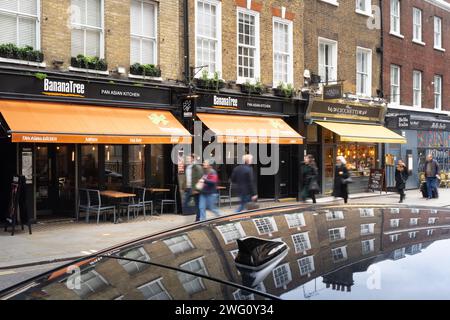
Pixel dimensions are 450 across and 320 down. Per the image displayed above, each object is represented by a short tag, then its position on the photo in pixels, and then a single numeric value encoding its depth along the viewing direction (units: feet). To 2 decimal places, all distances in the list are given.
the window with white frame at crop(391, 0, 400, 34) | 85.66
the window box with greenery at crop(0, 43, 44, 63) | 40.86
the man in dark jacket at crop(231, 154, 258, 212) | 44.55
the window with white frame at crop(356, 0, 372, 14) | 79.64
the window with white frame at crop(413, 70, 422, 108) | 90.94
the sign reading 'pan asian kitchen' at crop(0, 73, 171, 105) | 41.49
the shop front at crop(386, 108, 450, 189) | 82.94
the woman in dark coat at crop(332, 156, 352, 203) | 53.88
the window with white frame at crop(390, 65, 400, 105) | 85.15
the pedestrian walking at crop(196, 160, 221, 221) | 42.83
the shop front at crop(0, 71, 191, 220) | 41.52
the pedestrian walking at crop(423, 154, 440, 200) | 70.54
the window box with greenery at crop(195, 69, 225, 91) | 54.65
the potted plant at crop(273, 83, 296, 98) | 64.07
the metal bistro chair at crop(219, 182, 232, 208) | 58.77
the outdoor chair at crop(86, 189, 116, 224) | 45.16
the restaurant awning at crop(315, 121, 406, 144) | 69.10
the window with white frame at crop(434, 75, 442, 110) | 95.89
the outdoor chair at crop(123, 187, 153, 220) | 47.85
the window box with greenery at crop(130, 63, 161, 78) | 49.63
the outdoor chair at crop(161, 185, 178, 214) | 52.90
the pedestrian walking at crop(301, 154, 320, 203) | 53.26
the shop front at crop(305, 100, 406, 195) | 69.97
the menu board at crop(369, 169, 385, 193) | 77.10
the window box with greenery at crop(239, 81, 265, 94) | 59.67
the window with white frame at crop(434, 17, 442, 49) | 96.48
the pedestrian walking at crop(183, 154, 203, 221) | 43.58
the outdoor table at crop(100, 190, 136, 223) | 45.36
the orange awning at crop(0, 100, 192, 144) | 39.88
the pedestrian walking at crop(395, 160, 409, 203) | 65.10
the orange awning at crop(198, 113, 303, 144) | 54.65
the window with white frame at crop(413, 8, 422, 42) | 91.04
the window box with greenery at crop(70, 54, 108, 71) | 45.36
